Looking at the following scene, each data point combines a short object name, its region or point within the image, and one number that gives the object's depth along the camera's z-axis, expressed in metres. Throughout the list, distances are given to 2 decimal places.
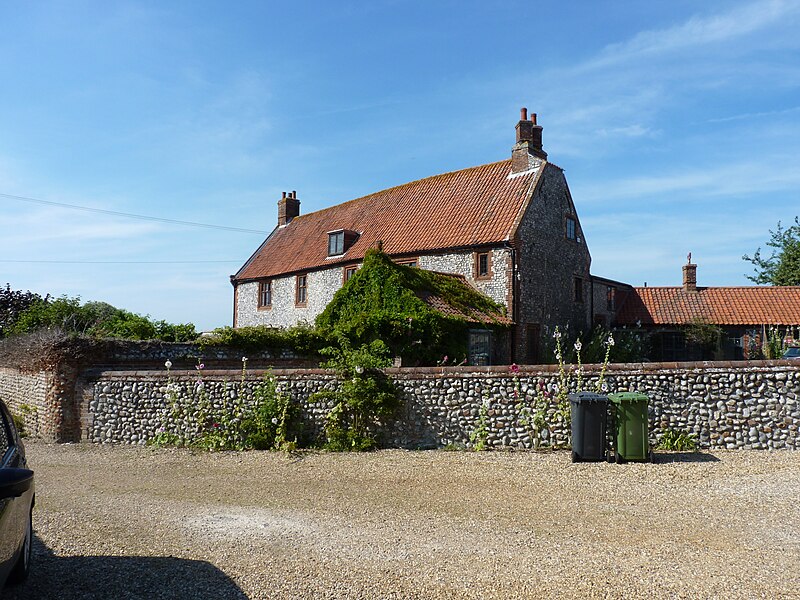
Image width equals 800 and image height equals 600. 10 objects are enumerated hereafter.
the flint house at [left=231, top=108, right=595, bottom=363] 24.16
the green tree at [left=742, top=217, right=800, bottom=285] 44.19
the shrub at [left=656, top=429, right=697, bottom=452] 11.52
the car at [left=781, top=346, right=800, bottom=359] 20.22
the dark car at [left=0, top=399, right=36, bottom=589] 4.07
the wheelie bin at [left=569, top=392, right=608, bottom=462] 10.76
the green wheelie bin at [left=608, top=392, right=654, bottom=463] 10.60
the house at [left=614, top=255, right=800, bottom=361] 28.83
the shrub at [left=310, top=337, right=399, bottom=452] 12.48
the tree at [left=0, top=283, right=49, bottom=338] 28.73
